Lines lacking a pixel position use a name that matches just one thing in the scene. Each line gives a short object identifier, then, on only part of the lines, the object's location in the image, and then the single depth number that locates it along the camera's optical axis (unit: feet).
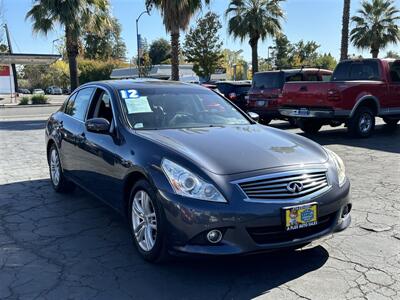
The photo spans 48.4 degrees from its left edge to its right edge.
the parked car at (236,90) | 50.11
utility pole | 171.64
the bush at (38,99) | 125.90
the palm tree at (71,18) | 65.57
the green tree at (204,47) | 182.50
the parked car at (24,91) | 278.50
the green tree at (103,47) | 293.20
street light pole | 111.08
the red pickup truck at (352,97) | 35.12
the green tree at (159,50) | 274.98
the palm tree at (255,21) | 87.92
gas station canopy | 157.13
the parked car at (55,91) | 255.09
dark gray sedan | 11.00
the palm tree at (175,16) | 64.54
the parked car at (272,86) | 43.09
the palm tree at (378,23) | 116.06
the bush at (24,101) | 121.60
